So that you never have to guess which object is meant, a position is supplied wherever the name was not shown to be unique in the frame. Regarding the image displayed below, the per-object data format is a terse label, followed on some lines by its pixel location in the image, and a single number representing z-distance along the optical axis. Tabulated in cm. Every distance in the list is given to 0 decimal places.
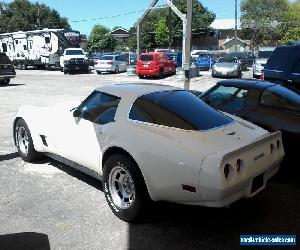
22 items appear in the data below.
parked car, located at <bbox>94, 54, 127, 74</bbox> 2225
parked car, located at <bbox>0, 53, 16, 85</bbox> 1492
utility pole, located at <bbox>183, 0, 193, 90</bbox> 774
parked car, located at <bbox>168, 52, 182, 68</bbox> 2311
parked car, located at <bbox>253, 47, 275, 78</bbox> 1735
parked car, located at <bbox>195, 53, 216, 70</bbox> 2502
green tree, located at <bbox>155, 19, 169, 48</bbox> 5410
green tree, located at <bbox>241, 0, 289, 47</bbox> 4875
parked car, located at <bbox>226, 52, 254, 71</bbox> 2289
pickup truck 2241
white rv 2442
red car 1870
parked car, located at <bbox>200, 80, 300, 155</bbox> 427
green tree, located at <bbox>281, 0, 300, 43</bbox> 4727
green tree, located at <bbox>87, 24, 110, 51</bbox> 5452
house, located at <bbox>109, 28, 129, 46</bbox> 7645
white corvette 273
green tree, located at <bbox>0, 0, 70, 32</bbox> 5798
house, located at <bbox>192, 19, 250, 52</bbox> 5761
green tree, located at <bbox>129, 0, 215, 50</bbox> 5443
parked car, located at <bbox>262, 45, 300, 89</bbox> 700
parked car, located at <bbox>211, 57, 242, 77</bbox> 1866
